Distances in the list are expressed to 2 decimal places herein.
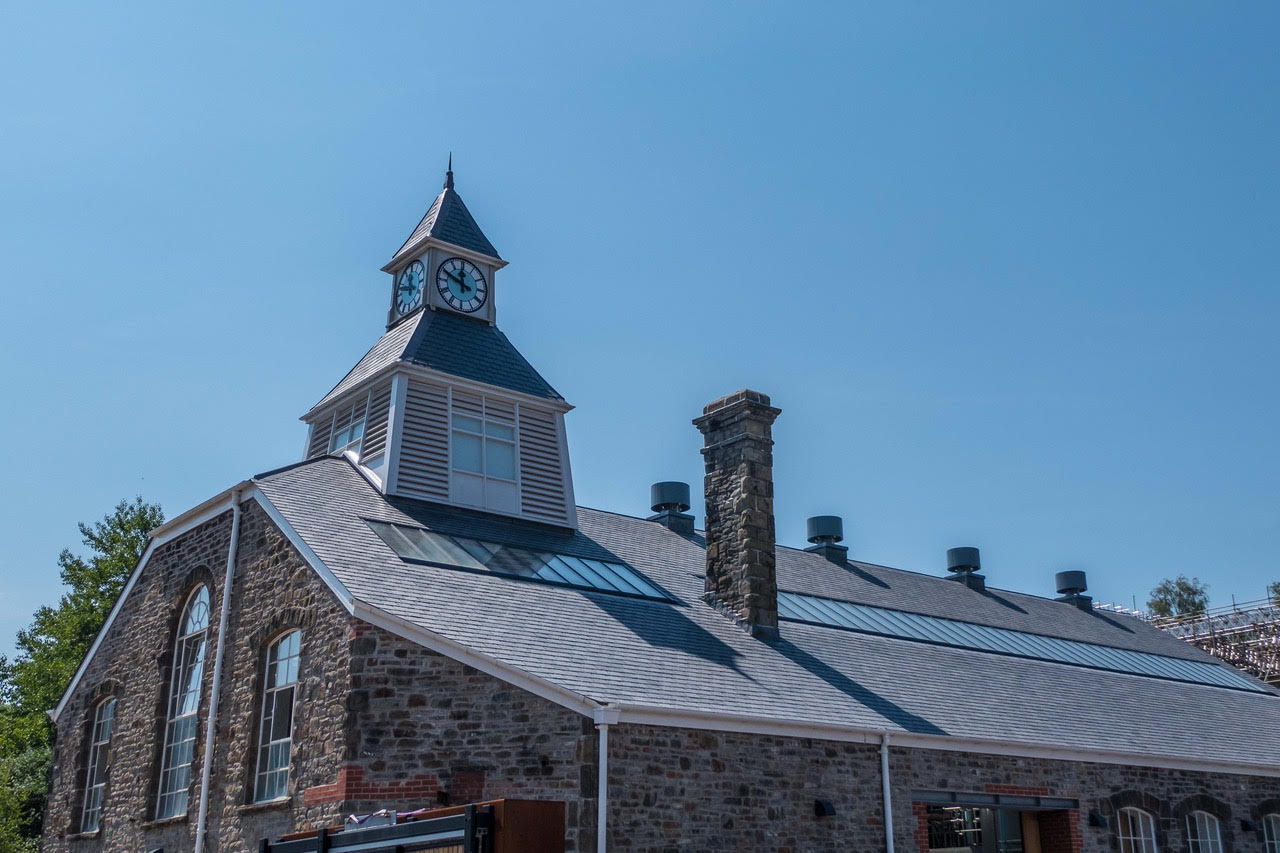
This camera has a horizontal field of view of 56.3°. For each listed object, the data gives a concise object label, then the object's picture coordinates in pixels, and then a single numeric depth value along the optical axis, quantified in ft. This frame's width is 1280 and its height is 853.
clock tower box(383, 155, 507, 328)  71.61
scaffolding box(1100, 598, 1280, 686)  107.65
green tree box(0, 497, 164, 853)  103.71
